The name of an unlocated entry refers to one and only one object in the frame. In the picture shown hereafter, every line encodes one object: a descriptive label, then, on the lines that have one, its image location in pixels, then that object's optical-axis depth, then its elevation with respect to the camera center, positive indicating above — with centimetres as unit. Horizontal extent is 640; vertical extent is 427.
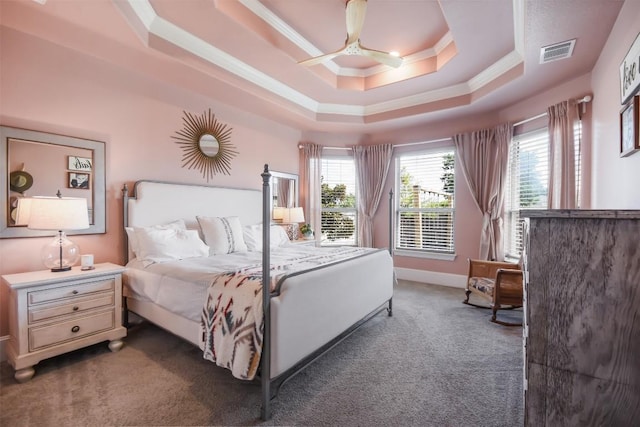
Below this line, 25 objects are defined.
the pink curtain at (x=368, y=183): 525 +57
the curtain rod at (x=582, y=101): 295 +124
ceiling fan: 239 +162
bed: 169 -54
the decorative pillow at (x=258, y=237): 366 -35
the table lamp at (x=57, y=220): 210 -7
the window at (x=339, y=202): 547 +21
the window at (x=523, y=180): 362 +45
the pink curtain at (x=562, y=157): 309 +65
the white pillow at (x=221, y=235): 328 -28
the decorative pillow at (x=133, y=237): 280 -27
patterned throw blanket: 166 -69
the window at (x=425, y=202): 477 +18
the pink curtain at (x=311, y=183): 521 +55
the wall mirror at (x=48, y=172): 227 +36
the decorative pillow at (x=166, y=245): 272 -34
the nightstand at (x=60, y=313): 199 -80
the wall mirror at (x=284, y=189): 471 +40
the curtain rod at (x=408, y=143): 476 +125
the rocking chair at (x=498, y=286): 307 -86
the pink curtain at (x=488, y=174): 404 +59
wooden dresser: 101 -41
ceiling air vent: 251 +154
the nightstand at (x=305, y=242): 451 -49
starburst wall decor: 355 +91
